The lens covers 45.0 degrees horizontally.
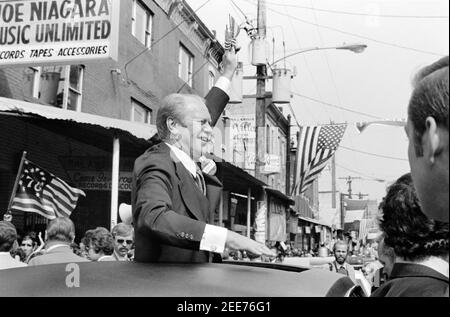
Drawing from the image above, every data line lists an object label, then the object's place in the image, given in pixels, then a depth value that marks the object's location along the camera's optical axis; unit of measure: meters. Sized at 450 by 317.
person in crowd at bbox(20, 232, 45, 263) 5.71
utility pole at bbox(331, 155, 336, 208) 29.60
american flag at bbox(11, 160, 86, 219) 5.66
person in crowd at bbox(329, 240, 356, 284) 6.41
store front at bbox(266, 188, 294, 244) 12.72
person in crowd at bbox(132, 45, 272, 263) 1.57
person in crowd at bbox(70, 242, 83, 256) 5.78
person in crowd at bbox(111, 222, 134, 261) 4.80
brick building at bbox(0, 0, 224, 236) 7.68
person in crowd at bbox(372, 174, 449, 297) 1.42
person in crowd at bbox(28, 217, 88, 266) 3.53
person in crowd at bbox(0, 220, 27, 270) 3.66
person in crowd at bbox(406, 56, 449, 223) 0.83
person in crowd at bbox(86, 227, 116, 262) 4.75
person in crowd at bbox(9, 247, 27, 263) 5.29
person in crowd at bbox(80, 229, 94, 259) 4.83
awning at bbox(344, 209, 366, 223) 15.81
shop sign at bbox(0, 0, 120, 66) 6.54
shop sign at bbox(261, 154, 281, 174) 16.00
